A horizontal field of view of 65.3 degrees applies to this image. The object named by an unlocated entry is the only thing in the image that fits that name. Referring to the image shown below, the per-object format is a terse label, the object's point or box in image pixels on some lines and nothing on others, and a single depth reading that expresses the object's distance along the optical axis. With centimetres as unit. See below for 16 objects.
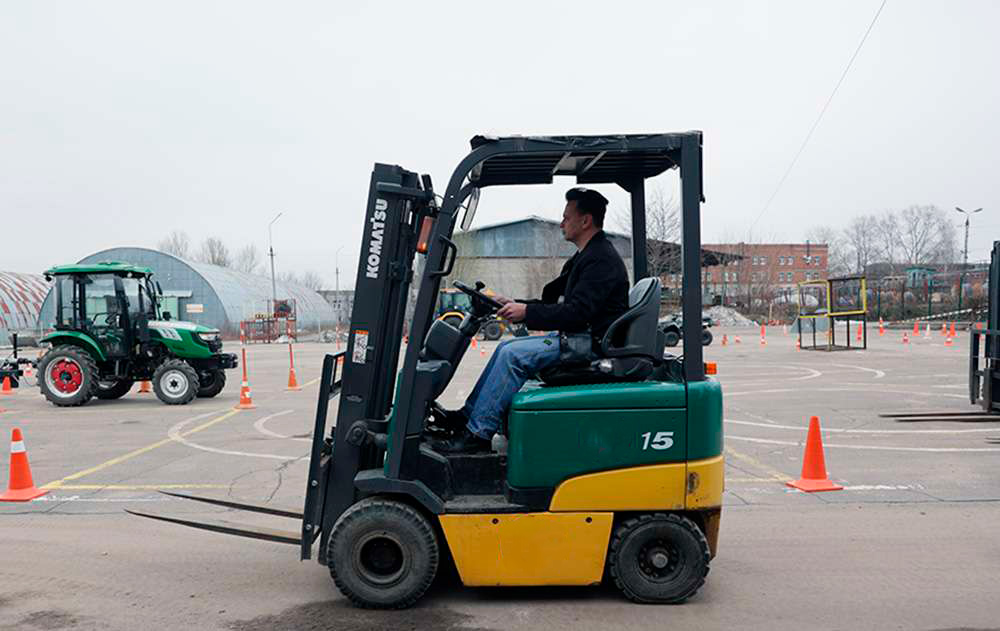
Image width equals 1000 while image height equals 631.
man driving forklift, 443
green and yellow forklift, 434
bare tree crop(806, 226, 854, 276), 8832
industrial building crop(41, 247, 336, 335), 4500
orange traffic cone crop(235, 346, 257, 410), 1416
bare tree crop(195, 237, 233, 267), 9188
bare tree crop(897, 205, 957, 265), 7881
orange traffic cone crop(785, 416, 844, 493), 742
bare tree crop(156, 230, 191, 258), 8908
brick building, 6494
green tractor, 1466
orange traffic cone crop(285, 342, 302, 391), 1746
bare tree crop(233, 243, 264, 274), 10029
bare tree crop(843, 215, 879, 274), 8319
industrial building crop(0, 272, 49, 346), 4019
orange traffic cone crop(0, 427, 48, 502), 728
